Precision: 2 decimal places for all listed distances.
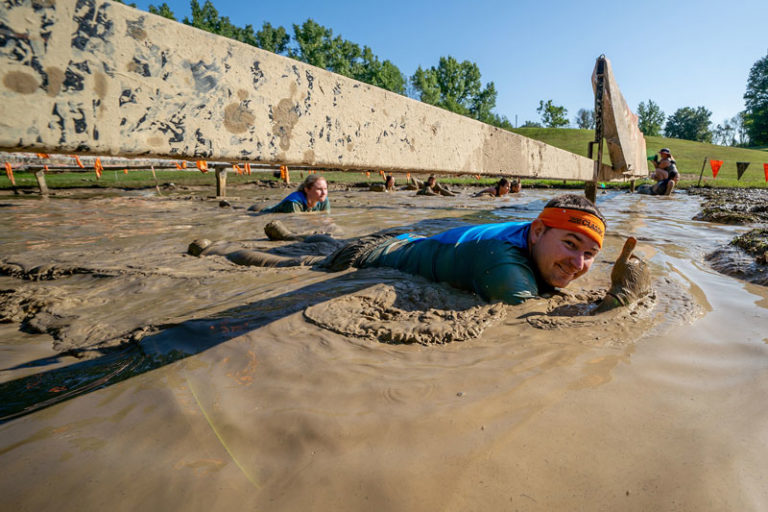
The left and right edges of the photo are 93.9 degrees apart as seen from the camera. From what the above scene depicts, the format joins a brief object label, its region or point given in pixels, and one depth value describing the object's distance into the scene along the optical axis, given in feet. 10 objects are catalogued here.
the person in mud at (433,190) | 46.93
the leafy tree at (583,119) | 327.02
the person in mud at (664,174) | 45.09
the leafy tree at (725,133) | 341.82
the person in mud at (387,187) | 53.34
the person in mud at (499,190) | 43.85
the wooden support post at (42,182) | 33.91
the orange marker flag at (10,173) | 38.79
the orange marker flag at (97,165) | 44.04
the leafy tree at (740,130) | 312.91
